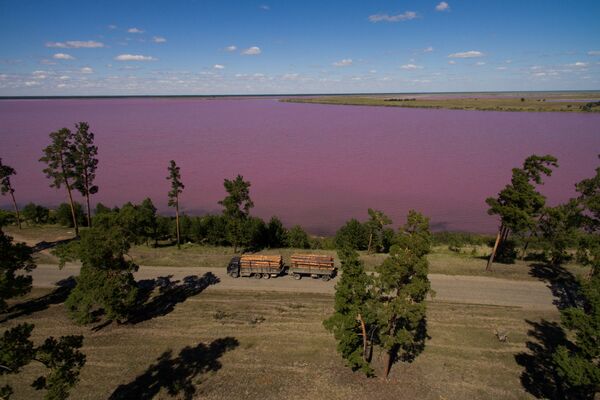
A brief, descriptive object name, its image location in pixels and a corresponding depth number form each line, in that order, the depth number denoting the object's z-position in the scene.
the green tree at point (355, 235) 35.67
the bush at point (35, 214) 42.38
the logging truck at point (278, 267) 28.64
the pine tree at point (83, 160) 35.34
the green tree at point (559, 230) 29.09
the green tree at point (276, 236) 37.47
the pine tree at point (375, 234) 32.41
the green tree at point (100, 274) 19.77
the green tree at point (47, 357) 10.26
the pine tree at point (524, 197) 25.47
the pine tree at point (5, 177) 35.85
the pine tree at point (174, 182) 33.22
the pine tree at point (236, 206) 31.30
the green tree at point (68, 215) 42.69
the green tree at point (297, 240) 36.94
